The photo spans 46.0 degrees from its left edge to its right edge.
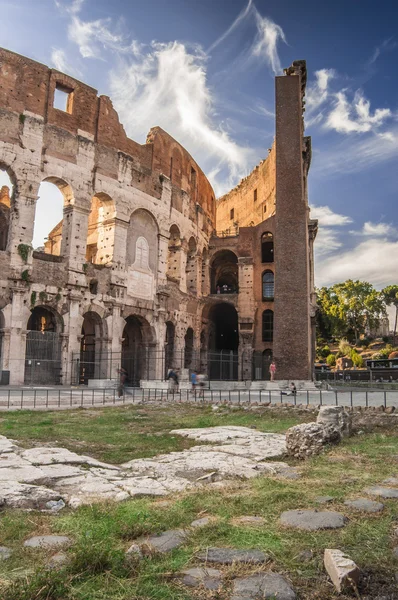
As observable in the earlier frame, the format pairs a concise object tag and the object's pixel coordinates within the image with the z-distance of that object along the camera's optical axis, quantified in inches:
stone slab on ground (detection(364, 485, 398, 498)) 142.0
